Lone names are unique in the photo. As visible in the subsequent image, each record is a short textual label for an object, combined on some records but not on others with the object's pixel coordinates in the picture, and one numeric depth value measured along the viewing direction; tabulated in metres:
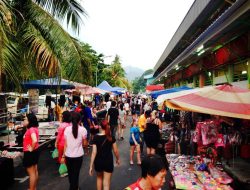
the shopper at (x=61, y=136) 6.95
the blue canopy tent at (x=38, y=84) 11.95
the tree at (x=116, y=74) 51.65
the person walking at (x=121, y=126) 14.15
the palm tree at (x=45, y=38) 8.28
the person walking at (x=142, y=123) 9.20
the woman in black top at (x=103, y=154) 5.35
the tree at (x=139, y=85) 141.25
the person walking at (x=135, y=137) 8.83
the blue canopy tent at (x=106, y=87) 25.61
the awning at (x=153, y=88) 22.18
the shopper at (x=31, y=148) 5.71
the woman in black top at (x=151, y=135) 8.11
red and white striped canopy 4.36
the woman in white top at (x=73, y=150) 5.61
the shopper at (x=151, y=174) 2.56
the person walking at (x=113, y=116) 12.29
